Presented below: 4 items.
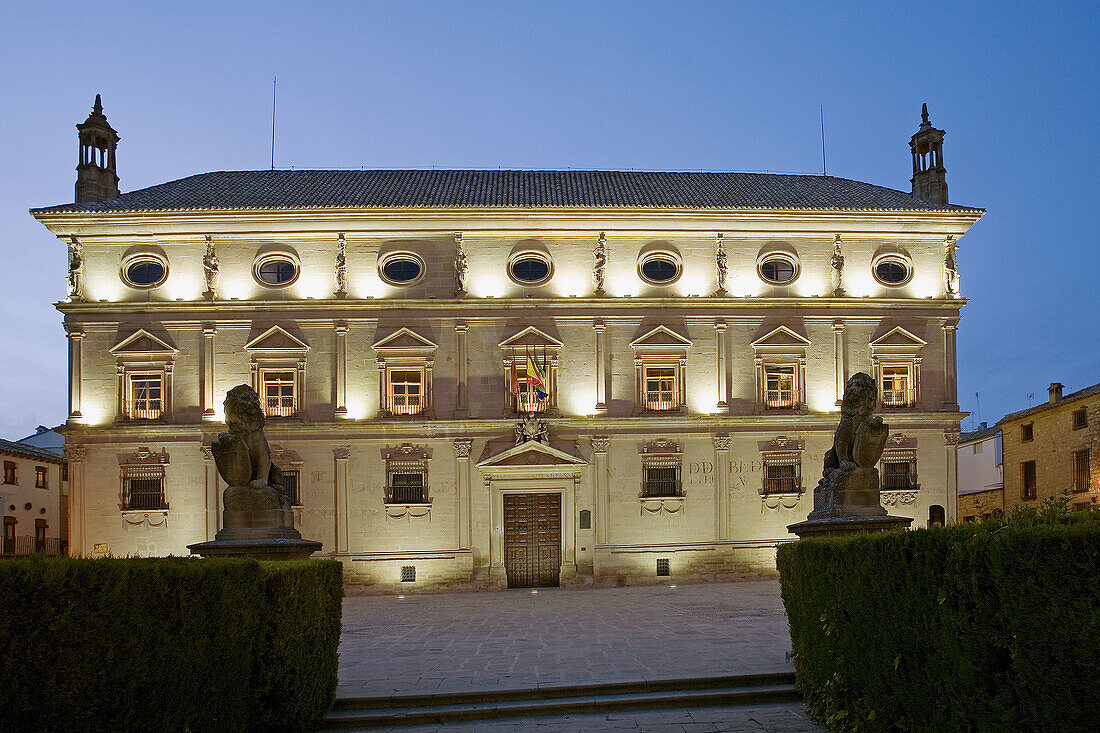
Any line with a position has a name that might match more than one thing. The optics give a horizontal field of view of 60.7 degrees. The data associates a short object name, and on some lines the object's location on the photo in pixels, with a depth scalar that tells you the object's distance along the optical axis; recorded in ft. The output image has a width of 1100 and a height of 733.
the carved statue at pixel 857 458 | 45.50
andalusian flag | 109.40
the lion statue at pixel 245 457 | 46.19
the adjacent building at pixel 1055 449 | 134.62
